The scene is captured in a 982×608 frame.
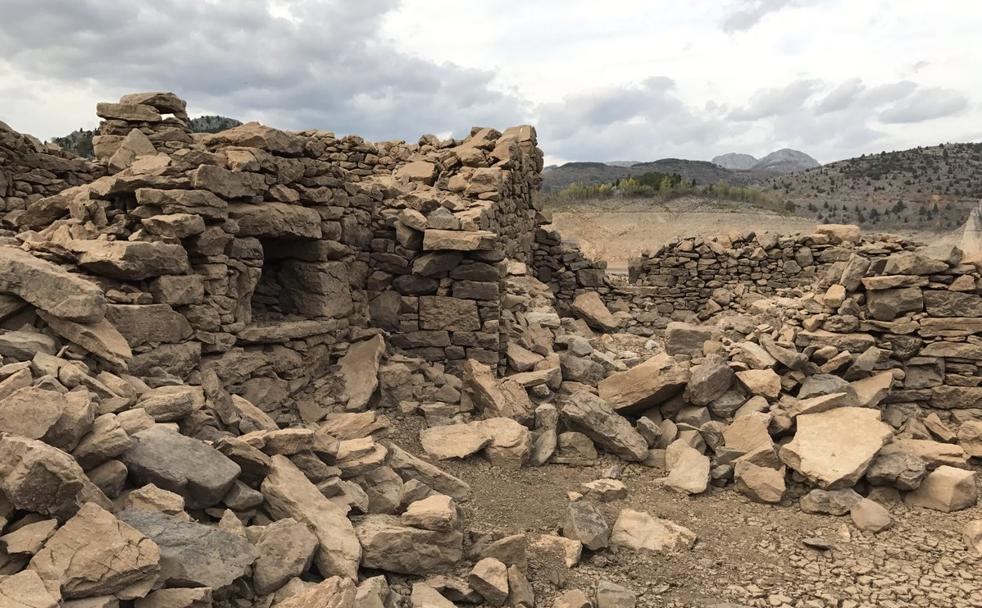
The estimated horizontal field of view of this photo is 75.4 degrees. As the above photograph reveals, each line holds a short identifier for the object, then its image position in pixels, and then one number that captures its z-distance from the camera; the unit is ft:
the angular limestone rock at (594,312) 37.93
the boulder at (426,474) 17.56
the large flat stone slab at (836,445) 18.67
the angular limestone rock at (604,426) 21.30
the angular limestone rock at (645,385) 22.93
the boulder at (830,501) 18.08
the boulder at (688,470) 19.51
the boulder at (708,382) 22.80
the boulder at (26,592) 7.64
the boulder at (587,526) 15.76
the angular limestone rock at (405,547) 12.48
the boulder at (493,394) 22.72
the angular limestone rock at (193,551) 9.31
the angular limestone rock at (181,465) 10.96
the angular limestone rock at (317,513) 11.70
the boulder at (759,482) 18.89
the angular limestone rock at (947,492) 18.33
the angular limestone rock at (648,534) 16.30
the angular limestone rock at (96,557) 8.24
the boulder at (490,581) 12.75
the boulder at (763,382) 22.94
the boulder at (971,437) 21.68
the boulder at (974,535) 16.42
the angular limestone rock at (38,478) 8.65
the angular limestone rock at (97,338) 14.08
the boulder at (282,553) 10.43
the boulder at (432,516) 13.38
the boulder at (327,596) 9.56
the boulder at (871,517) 17.22
